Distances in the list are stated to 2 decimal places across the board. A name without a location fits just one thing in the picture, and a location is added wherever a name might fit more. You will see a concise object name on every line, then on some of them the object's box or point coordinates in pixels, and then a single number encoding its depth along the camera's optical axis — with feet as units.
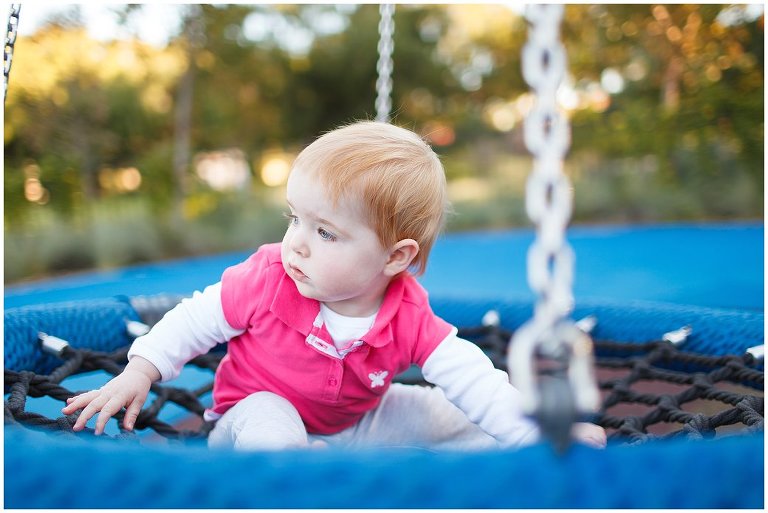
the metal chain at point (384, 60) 4.84
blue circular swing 1.80
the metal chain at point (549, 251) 1.51
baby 3.00
